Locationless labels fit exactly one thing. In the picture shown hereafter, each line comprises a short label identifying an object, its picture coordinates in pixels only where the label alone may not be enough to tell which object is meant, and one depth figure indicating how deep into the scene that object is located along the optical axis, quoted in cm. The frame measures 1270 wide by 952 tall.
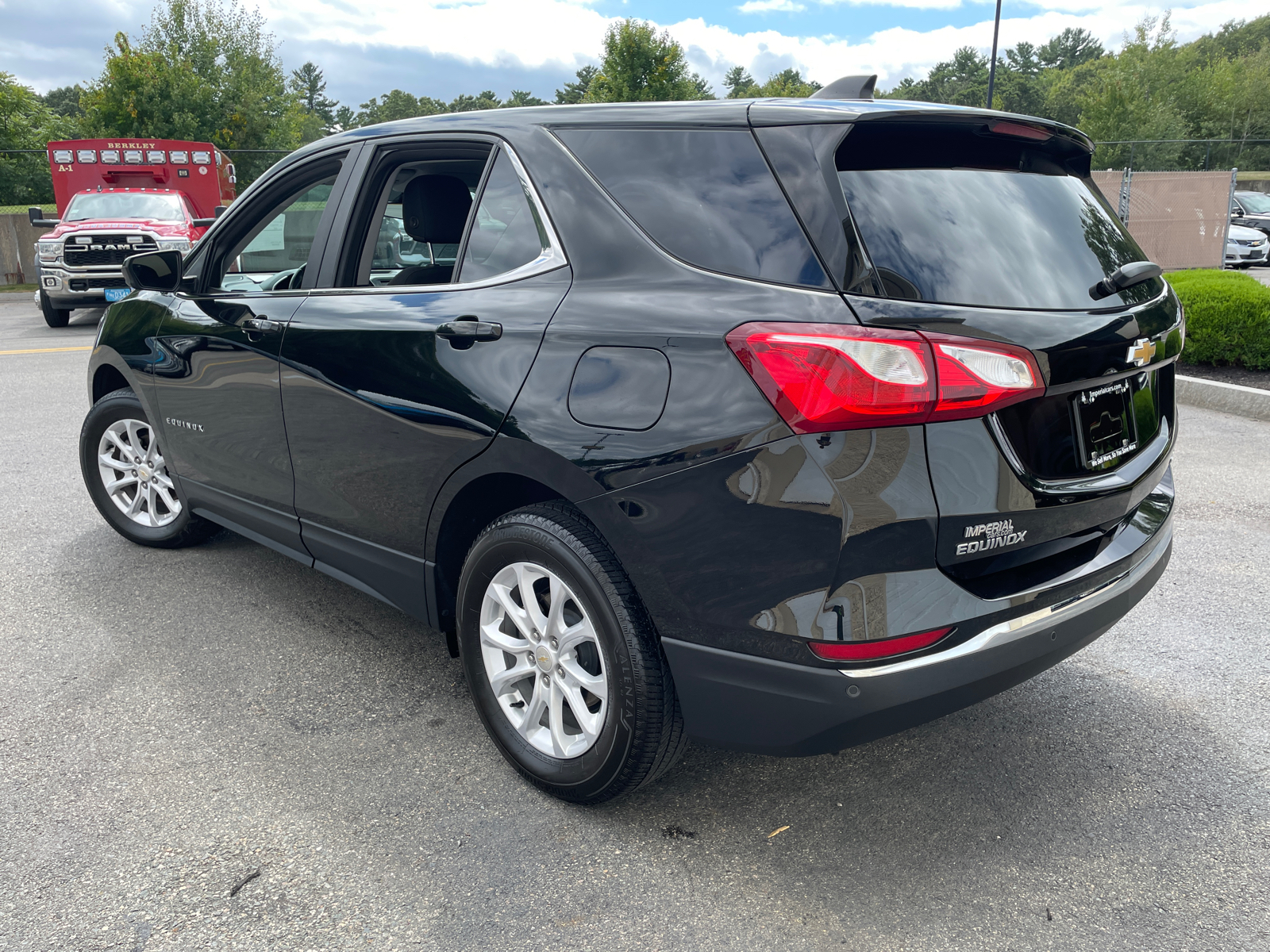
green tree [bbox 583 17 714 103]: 3384
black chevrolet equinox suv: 197
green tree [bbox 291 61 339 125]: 12975
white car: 2097
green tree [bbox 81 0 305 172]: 3189
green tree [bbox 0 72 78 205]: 3047
